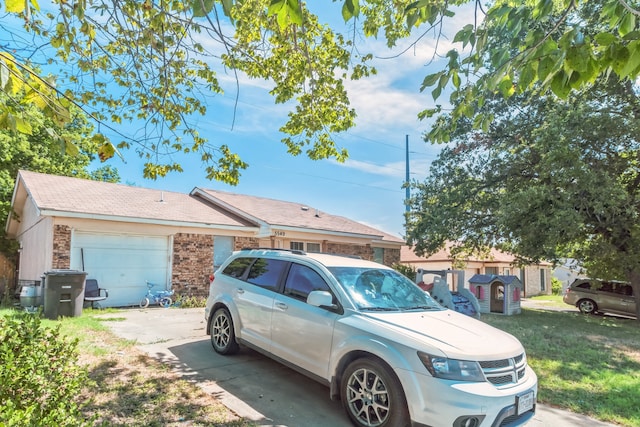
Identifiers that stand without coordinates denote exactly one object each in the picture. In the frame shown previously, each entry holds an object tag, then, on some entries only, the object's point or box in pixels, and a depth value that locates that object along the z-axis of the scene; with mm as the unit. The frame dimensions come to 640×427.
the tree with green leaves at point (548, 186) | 11672
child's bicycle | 12750
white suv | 3482
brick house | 11953
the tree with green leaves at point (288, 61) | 2570
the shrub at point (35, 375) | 2287
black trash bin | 9133
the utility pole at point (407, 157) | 29094
